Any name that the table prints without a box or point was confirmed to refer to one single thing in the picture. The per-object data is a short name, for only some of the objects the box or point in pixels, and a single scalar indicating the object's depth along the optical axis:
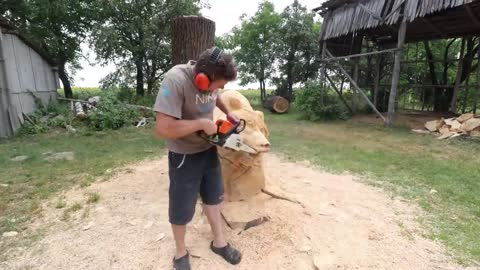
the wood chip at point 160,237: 2.78
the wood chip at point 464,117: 7.78
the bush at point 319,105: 10.60
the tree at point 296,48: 14.58
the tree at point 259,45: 15.35
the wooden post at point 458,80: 10.18
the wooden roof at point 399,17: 7.49
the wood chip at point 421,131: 8.01
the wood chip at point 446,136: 7.29
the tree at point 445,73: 10.34
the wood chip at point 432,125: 8.06
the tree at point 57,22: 11.88
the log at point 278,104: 13.25
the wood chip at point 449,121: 7.87
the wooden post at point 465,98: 10.12
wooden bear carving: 3.04
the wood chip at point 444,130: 7.62
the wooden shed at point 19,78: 8.27
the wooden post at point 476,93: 9.14
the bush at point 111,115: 8.92
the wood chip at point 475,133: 7.21
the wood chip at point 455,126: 7.56
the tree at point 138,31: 11.84
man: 1.94
